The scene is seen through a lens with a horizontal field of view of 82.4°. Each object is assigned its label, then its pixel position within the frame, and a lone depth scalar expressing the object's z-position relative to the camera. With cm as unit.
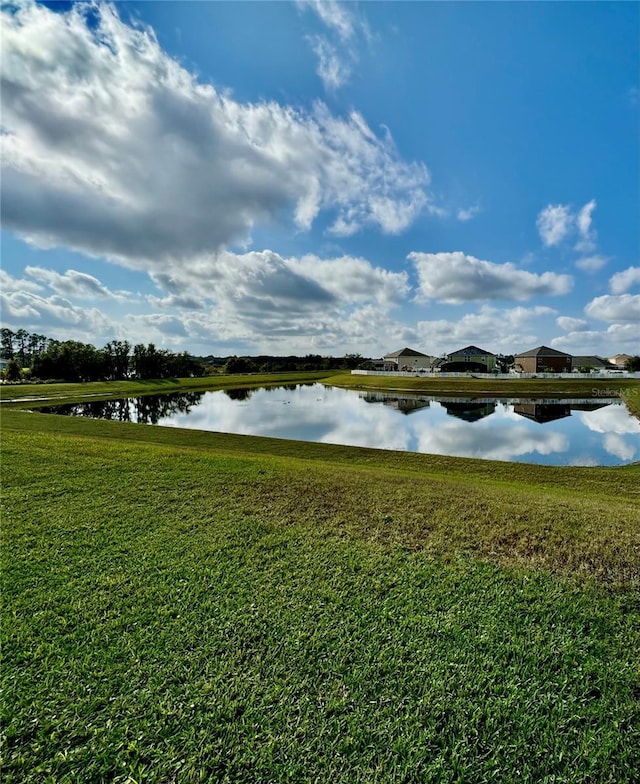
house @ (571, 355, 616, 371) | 8200
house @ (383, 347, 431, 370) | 8544
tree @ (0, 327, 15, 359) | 8321
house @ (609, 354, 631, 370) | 9835
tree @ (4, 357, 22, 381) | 5497
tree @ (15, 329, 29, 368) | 8525
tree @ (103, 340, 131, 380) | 6650
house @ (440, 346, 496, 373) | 7062
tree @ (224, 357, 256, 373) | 9425
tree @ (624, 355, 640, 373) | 5962
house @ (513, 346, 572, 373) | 6562
